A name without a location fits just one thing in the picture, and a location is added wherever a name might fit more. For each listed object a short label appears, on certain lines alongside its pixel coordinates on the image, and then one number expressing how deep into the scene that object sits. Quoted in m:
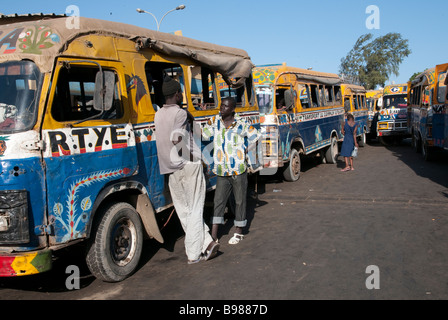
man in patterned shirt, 5.26
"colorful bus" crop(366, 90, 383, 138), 21.27
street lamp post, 21.88
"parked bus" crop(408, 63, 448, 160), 10.38
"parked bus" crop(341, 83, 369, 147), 16.41
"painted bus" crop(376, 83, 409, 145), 17.66
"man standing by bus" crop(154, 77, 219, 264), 4.63
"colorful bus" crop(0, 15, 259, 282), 3.49
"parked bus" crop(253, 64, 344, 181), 9.00
